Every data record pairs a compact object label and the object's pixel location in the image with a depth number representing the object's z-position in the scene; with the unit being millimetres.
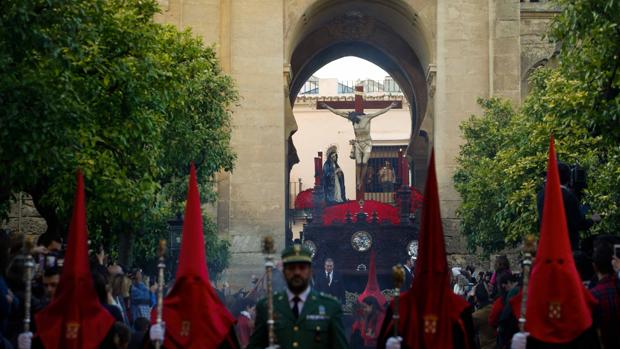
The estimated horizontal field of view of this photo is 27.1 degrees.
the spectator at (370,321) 23359
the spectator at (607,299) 11500
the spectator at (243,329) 20061
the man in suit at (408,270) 32250
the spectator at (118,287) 15500
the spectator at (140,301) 19109
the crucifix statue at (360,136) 50625
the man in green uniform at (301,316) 10242
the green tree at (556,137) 19703
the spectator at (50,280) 12695
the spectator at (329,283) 35750
